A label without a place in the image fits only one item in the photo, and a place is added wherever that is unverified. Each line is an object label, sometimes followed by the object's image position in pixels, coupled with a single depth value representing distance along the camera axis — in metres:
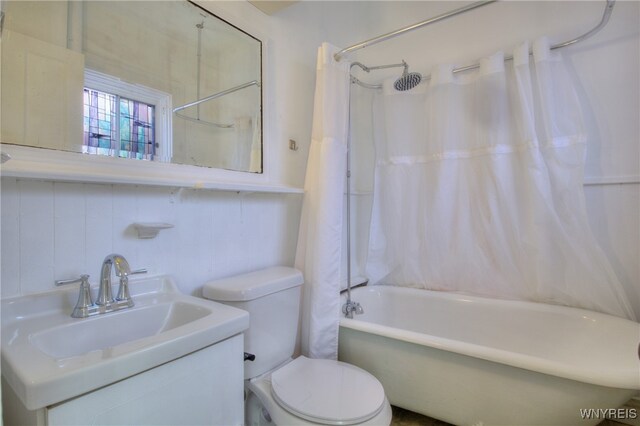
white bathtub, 1.15
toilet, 1.11
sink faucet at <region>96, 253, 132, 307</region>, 0.98
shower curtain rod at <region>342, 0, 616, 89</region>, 1.50
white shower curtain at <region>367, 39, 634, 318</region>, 1.66
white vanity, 0.63
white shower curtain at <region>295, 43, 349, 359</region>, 1.64
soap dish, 1.13
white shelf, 0.90
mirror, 0.97
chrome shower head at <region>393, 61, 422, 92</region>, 1.85
